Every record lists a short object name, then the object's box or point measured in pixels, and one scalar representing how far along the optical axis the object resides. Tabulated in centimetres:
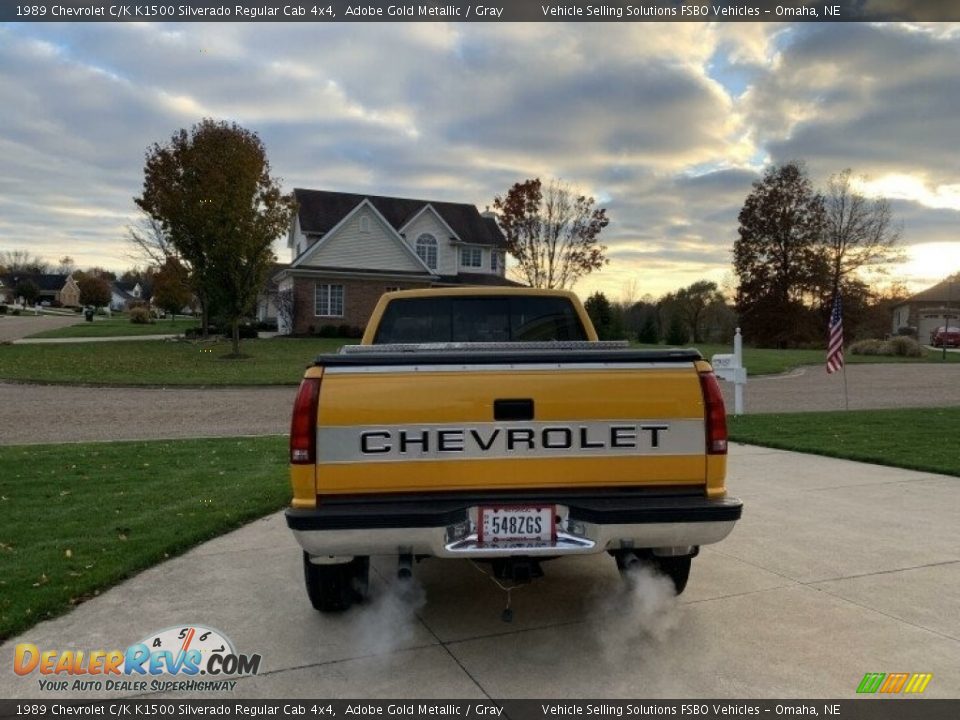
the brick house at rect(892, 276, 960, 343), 7588
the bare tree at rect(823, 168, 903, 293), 4862
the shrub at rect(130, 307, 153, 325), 6000
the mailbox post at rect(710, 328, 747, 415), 1222
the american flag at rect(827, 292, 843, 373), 1348
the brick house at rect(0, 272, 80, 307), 11675
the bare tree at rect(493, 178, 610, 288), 3925
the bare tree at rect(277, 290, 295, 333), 3709
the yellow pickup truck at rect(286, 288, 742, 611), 312
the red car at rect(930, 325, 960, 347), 4894
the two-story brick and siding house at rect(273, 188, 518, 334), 3712
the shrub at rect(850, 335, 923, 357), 3158
